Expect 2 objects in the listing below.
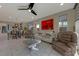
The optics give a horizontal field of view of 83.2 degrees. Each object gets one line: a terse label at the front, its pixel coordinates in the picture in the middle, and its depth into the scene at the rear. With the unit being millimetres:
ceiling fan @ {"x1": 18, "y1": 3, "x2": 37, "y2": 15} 1171
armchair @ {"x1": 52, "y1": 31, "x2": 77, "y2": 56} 1155
